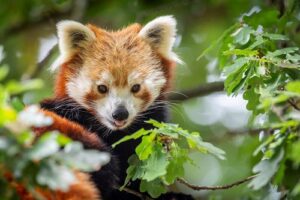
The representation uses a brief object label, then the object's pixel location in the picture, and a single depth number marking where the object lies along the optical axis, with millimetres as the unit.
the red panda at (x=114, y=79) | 9516
